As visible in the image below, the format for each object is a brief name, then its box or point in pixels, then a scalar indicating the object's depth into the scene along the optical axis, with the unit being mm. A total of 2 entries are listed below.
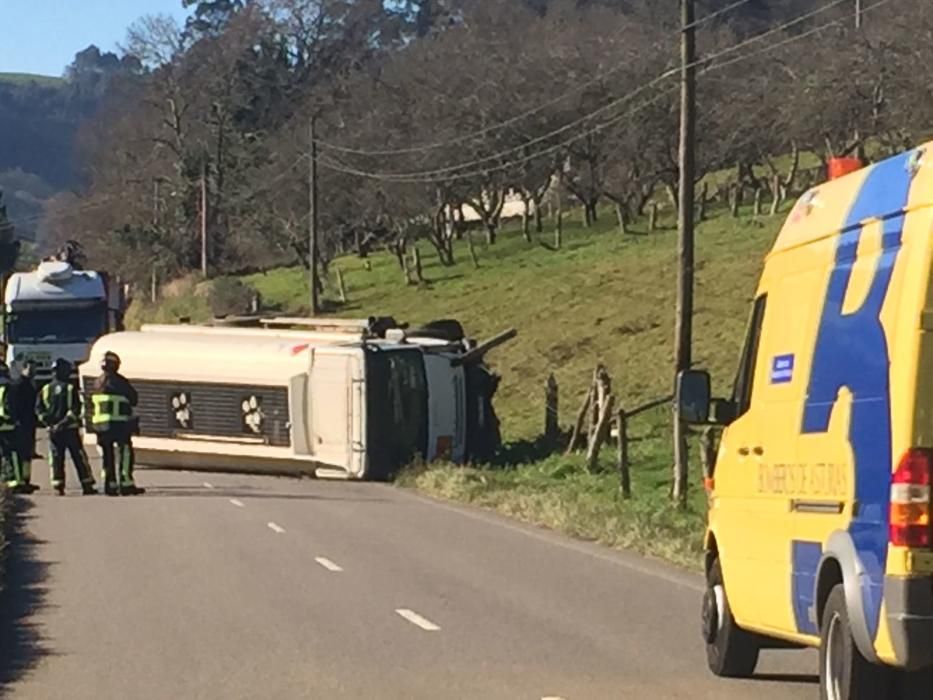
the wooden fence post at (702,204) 65562
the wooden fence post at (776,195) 62219
